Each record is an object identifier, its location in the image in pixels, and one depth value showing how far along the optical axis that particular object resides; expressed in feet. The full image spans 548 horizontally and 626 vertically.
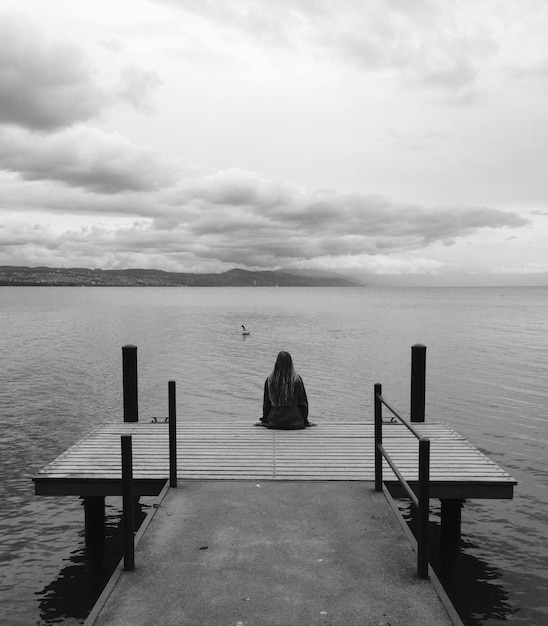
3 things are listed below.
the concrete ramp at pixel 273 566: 15.30
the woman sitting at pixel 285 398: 34.73
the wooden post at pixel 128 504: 17.54
